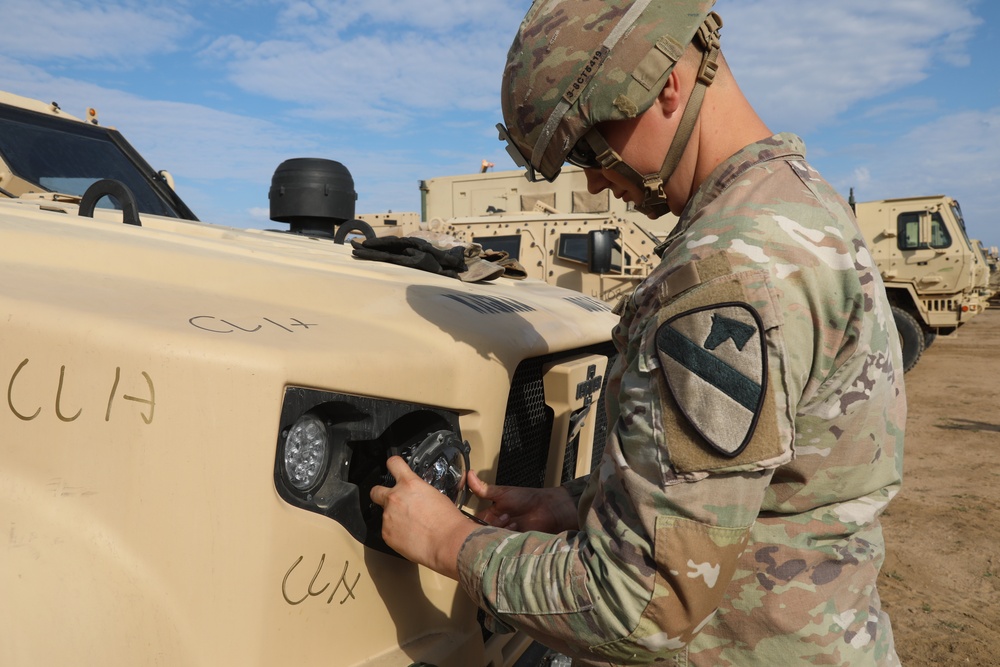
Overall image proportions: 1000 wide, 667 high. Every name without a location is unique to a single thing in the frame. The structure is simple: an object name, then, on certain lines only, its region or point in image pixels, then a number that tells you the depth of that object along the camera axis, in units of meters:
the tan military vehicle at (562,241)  9.20
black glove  2.40
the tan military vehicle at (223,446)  1.09
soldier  1.04
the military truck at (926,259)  12.62
